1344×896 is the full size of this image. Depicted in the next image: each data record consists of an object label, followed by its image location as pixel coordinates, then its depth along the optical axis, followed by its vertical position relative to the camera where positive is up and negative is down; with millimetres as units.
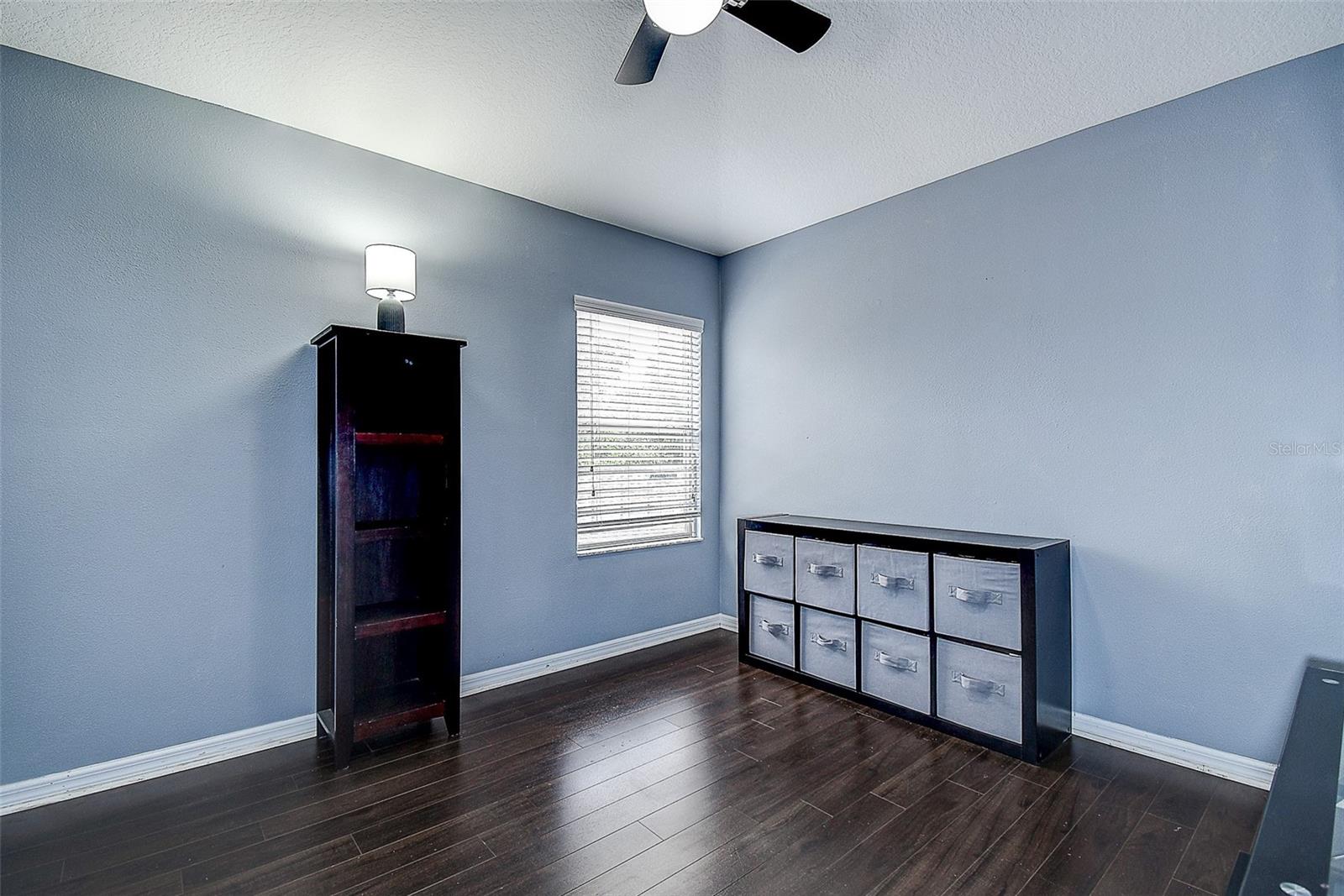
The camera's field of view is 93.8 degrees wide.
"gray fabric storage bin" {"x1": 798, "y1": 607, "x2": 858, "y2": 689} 3006 -970
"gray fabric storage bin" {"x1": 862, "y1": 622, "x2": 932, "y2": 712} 2727 -974
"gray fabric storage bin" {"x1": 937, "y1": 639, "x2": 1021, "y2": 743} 2451 -972
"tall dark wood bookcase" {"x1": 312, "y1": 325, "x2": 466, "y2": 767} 2406 -335
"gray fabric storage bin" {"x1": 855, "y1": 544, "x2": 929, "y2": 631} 2736 -618
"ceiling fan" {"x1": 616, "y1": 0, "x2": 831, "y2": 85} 1652 +1190
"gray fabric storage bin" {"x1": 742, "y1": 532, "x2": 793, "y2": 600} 3301 -621
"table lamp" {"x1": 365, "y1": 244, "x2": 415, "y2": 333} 2594 +724
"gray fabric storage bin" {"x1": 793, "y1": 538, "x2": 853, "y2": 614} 3023 -621
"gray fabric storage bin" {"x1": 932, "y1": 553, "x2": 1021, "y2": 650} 2467 -617
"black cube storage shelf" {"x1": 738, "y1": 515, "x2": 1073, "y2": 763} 2447 -774
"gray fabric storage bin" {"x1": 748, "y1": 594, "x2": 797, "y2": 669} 3283 -974
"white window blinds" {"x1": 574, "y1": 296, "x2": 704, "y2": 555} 3613 +138
